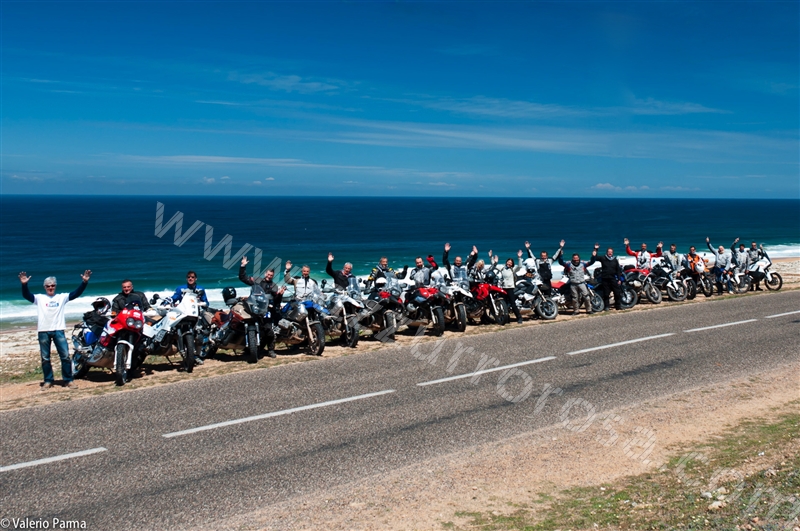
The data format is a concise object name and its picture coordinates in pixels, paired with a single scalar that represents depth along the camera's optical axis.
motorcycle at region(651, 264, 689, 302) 21.25
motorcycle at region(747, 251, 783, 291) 24.69
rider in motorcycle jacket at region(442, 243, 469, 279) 16.31
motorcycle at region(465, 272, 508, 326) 16.62
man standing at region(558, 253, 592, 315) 18.80
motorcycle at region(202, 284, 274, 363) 12.59
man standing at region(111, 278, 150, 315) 12.09
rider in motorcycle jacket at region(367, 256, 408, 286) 15.72
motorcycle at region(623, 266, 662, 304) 20.45
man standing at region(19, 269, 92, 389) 10.92
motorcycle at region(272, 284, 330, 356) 13.17
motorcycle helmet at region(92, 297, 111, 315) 12.37
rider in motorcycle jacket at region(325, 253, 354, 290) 15.31
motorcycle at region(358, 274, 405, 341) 14.65
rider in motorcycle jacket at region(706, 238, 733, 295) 23.22
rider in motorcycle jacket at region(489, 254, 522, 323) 17.14
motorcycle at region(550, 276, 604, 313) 18.97
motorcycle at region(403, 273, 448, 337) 15.39
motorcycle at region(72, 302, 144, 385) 11.02
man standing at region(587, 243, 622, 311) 19.34
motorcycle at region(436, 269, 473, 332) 15.85
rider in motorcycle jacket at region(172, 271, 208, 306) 12.66
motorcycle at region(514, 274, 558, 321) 17.69
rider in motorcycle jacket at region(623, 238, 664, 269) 21.52
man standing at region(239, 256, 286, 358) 13.07
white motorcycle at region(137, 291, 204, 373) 11.82
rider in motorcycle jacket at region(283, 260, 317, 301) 13.73
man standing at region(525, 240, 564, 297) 18.87
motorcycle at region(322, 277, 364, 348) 14.09
